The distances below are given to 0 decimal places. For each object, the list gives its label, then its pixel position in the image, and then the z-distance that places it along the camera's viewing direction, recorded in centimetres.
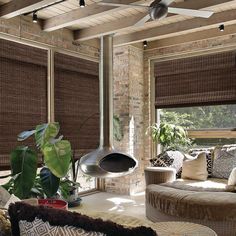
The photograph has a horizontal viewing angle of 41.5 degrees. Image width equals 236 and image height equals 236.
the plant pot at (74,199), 481
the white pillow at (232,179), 396
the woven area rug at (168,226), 172
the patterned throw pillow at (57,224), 106
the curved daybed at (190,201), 331
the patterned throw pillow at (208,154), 481
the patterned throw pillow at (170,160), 486
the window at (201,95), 540
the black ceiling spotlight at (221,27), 491
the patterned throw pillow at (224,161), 461
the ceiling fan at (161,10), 253
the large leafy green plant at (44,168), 254
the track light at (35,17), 434
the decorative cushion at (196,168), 462
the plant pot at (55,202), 196
